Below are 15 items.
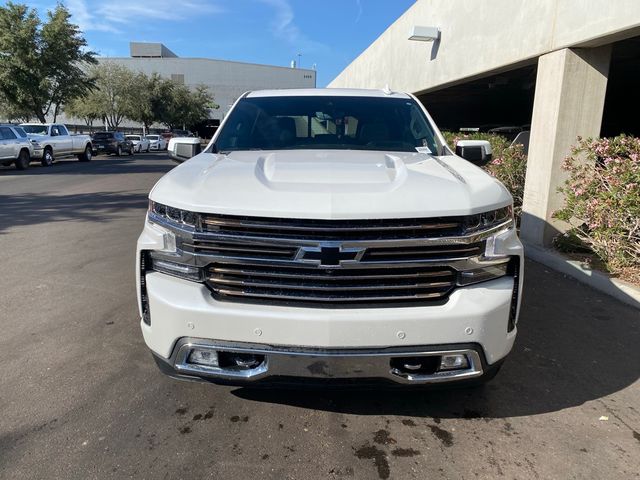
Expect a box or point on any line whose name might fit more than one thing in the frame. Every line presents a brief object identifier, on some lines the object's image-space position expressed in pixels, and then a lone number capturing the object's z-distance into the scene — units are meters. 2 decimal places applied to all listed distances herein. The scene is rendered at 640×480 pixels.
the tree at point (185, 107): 57.41
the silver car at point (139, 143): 37.39
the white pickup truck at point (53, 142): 21.30
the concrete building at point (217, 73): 84.31
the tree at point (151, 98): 51.28
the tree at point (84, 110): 48.27
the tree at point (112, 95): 48.75
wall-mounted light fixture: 11.37
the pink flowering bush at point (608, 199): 5.38
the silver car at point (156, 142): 41.92
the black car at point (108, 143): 31.03
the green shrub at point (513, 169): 8.39
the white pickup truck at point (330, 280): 2.43
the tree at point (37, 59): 24.17
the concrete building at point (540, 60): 6.23
